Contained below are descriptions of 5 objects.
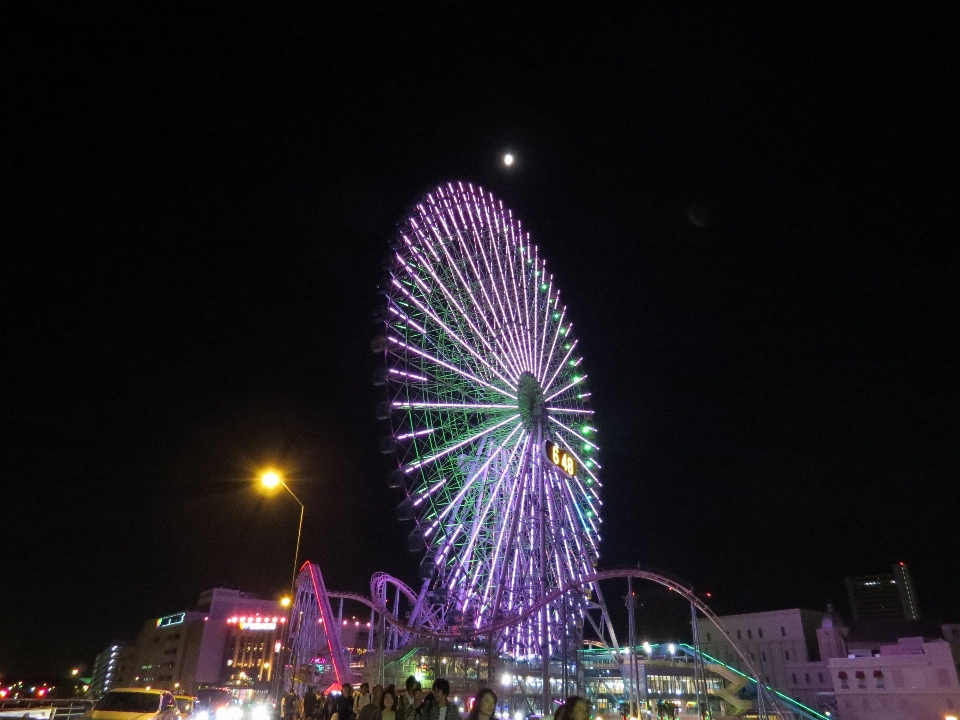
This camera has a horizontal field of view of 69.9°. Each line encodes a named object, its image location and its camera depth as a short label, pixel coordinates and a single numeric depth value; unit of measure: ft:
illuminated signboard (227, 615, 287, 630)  333.42
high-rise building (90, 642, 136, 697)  399.65
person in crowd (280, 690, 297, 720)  63.19
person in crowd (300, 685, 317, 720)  50.47
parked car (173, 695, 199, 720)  46.07
